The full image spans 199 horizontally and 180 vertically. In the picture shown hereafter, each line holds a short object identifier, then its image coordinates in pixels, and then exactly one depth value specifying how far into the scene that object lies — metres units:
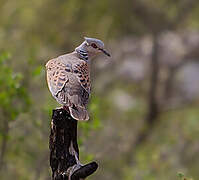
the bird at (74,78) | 13.16
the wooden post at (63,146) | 12.27
